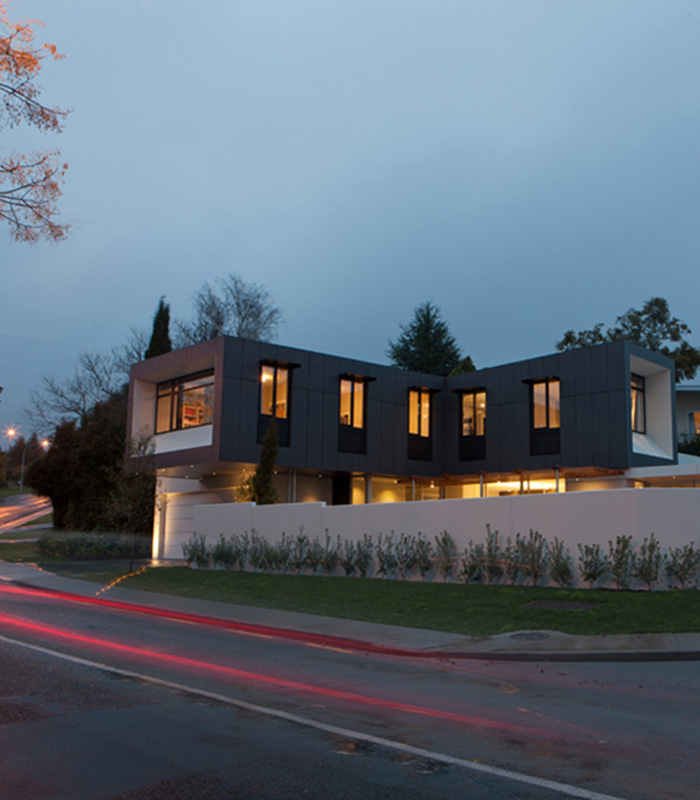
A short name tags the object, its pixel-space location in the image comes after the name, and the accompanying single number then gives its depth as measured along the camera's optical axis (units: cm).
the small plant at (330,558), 2225
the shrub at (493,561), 1827
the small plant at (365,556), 2144
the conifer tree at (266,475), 2677
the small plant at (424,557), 1984
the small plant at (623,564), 1628
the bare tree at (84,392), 5522
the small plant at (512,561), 1797
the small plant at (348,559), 2181
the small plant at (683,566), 1570
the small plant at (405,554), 2020
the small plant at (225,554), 2593
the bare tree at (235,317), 5881
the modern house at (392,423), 2978
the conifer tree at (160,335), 4766
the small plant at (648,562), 1602
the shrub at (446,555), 1934
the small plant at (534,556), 1766
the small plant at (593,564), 1672
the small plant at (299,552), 2327
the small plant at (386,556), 2058
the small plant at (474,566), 1862
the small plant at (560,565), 1714
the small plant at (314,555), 2272
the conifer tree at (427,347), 6356
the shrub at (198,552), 2705
